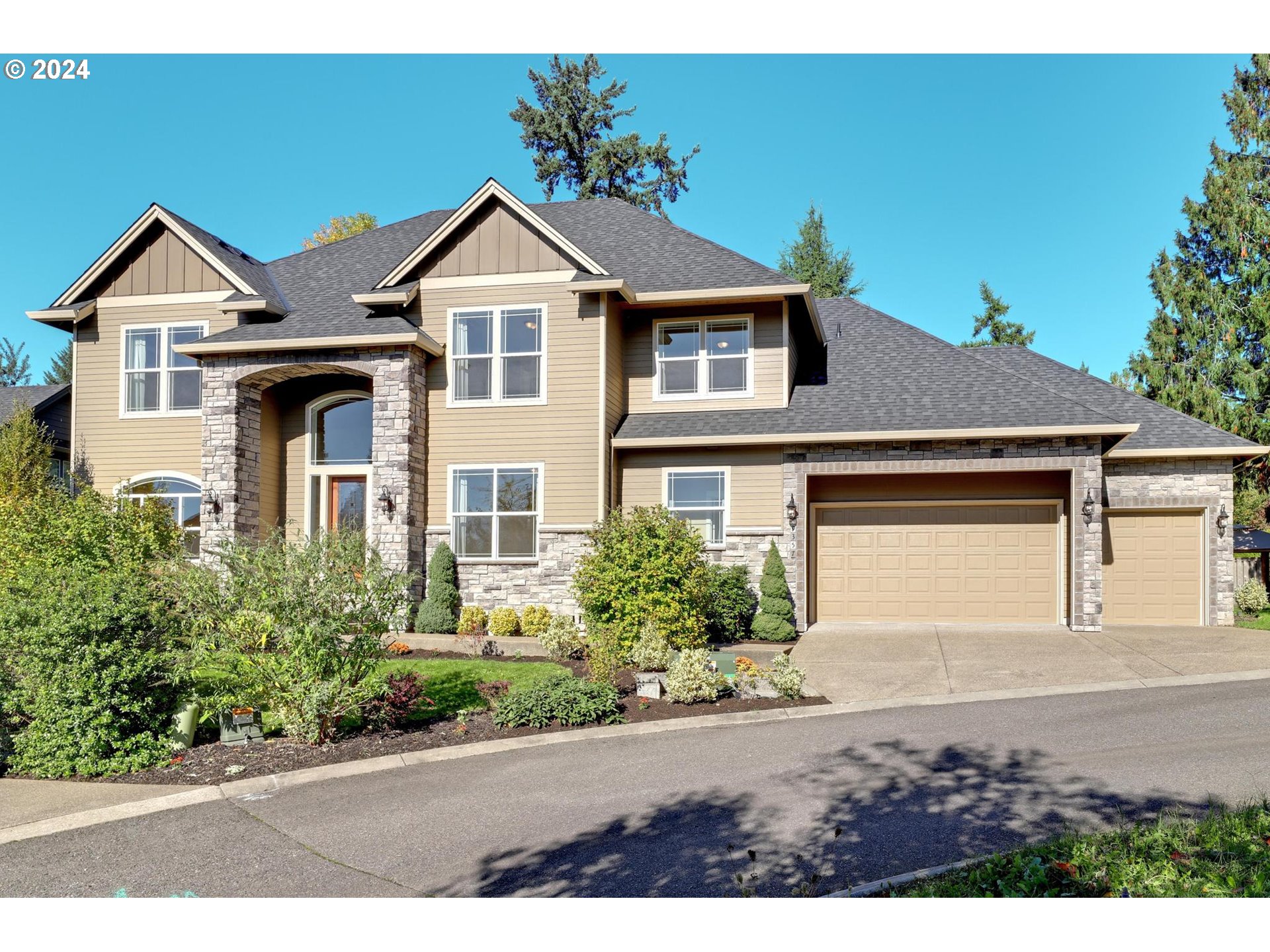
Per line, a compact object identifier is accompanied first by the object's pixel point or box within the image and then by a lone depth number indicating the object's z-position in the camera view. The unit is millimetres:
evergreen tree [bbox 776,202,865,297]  35656
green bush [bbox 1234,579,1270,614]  17344
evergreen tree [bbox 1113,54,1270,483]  22984
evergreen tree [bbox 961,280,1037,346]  33219
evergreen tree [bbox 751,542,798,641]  14055
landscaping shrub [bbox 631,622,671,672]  10859
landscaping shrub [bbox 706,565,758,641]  14211
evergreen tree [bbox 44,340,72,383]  43969
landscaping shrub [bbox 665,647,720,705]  9648
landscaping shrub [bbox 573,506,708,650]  11805
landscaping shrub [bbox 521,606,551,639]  14570
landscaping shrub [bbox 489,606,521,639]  14648
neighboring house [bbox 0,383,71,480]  21719
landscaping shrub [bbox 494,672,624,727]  8719
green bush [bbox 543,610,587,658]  12969
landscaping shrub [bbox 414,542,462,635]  14766
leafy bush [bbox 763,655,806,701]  9844
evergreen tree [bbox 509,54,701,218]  33406
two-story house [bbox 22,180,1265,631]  15055
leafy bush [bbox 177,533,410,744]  7938
